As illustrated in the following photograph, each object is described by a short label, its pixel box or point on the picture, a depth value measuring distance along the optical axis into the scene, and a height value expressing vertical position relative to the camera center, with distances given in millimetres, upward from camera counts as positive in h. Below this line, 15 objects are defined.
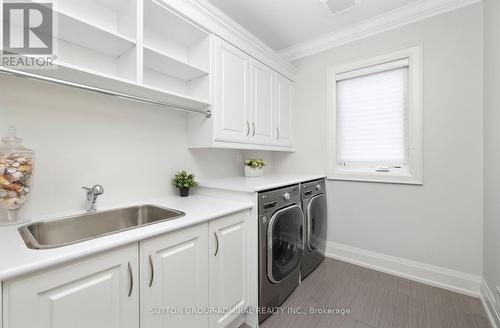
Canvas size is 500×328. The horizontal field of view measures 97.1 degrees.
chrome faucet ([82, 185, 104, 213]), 1375 -201
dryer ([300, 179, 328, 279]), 2158 -627
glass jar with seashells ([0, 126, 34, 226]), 1074 -59
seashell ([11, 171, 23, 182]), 1085 -62
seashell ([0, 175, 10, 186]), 1064 -87
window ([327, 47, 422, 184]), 2152 +478
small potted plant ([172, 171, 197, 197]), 1896 -164
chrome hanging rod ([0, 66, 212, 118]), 971 +409
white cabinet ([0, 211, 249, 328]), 763 -542
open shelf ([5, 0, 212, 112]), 1240 +762
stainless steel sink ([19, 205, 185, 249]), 1187 -371
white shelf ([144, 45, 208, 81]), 1562 +765
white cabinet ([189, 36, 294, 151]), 1896 +569
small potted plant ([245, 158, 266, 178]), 2420 -41
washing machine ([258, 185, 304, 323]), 1606 -655
